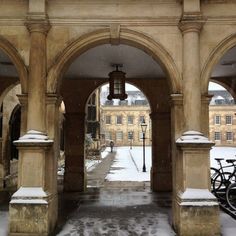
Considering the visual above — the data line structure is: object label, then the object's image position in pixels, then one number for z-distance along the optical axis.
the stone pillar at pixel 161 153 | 9.23
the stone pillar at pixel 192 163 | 4.97
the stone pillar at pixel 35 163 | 4.99
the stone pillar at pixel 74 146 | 9.25
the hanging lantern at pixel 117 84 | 7.08
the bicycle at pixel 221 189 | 7.17
